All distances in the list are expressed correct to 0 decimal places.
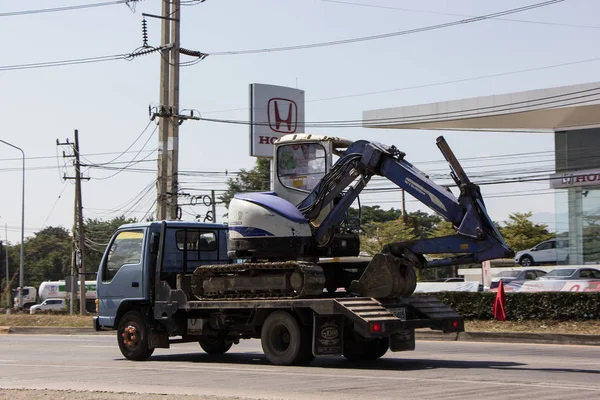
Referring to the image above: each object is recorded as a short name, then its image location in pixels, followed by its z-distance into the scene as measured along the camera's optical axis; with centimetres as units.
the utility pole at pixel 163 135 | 3152
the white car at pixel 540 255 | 5235
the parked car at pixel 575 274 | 3856
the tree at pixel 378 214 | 10344
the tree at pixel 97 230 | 9878
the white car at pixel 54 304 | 7733
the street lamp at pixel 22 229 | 5241
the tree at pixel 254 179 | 8662
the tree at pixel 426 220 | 10768
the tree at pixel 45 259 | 11050
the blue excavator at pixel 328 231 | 1398
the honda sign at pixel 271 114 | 4153
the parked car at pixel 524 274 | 4369
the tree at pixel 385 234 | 6438
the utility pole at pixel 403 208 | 7176
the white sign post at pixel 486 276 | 3425
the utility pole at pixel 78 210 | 5206
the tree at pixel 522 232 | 6825
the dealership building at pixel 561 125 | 4369
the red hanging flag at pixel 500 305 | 2248
